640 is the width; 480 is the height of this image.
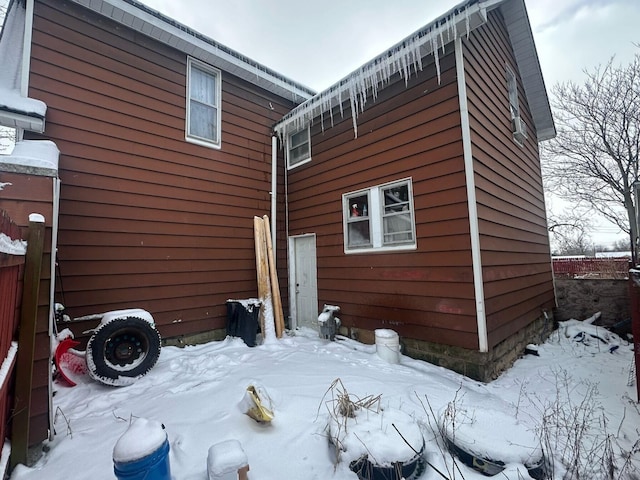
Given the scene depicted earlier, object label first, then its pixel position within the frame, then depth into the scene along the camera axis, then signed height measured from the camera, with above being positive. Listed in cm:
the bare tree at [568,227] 1609 +162
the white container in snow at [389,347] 429 -125
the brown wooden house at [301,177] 411 +146
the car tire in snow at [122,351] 336 -99
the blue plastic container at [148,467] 153 -106
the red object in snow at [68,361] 333 -108
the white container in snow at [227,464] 169 -114
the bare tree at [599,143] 930 +394
